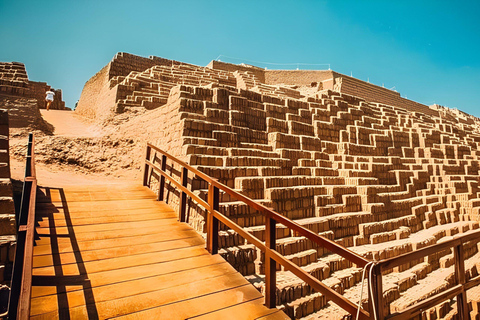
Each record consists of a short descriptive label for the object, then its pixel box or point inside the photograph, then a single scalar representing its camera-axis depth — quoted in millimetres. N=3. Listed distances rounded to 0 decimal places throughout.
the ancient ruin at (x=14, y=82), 9180
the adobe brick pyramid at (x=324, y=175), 4625
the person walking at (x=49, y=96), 13134
